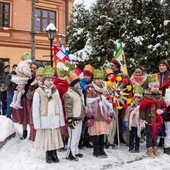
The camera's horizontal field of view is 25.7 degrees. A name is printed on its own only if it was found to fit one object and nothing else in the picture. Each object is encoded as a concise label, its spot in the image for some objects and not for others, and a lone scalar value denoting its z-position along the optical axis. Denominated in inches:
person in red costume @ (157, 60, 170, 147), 313.6
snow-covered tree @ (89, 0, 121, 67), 521.0
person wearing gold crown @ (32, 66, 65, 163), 248.7
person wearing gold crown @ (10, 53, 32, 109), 301.1
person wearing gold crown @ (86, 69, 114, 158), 275.3
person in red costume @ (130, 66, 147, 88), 321.7
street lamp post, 563.9
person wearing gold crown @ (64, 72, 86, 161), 258.8
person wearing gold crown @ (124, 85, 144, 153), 299.3
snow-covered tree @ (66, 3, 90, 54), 609.6
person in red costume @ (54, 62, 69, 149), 277.0
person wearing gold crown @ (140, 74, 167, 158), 289.0
